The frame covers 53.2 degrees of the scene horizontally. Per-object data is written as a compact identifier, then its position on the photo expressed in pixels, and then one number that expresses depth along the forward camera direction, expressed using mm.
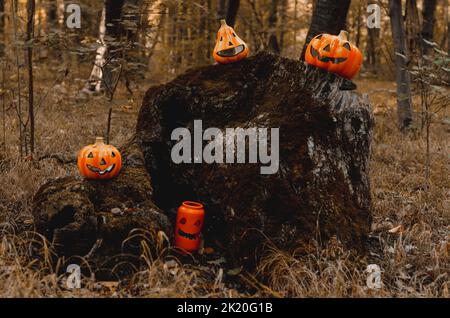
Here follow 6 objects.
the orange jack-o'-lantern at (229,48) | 4062
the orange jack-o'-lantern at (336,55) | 3701
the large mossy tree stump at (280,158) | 3531
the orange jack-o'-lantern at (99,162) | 3604
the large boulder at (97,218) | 3312
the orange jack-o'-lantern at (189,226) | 3689
